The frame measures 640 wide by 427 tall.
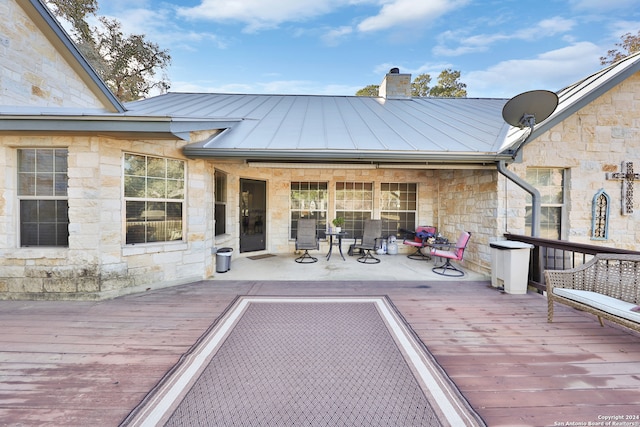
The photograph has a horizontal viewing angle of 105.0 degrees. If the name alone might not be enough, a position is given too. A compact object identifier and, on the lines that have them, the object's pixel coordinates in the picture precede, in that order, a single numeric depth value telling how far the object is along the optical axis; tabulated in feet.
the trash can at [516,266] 13.74
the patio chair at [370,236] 21.89
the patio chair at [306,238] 21.43
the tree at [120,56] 38.50
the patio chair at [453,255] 16.99
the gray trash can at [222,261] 17.60
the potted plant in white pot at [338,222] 22.43
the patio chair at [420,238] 21.99
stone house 12.48
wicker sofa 8.45
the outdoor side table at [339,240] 22.03
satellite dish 13.03
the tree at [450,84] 60.90
